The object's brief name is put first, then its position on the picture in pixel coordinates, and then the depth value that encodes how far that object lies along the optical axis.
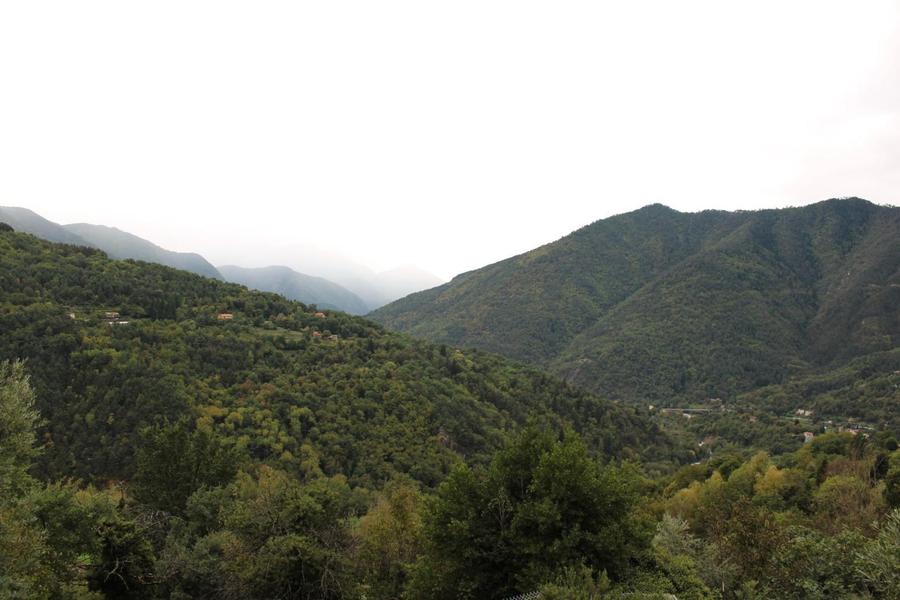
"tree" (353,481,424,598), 20.62
